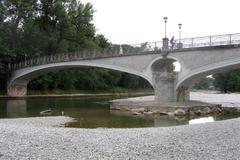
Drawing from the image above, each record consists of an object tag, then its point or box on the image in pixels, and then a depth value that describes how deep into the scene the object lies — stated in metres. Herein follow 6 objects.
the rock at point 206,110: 32.76
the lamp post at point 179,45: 35.93
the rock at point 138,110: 32.52
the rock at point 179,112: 30.47
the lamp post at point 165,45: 36.44
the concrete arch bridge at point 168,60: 32.50
